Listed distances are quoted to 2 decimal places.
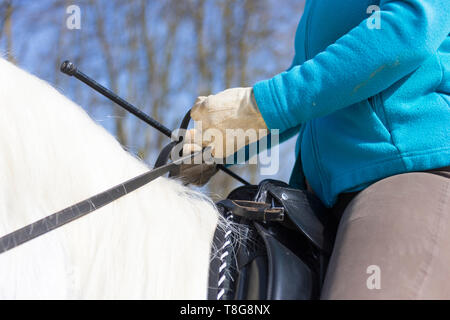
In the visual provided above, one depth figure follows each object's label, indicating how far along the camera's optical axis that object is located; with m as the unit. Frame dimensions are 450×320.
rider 2.12
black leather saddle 2.15
